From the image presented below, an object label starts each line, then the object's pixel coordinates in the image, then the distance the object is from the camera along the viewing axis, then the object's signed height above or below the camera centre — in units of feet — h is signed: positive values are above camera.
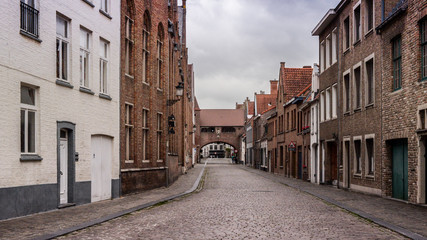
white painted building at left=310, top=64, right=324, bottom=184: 101.60 +1.76
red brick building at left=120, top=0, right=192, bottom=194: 68.59 +6.59
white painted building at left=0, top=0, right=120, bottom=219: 41.24 +3.64
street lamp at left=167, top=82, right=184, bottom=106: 85.10 +8.28
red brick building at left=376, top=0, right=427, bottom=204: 51.67 +4.39
